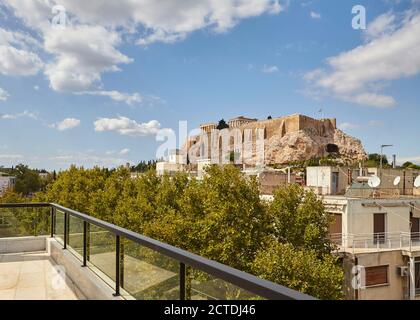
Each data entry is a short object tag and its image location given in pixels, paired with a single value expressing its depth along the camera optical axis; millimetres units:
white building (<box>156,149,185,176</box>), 60338
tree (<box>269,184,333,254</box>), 18547
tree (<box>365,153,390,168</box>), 77000
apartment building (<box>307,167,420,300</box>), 19984
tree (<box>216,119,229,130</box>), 107625
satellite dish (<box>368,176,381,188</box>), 23609
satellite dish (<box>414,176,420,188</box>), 24052
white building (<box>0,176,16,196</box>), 65412
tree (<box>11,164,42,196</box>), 58494
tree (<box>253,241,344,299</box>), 15055
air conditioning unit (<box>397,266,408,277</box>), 20697
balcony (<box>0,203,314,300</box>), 1948
